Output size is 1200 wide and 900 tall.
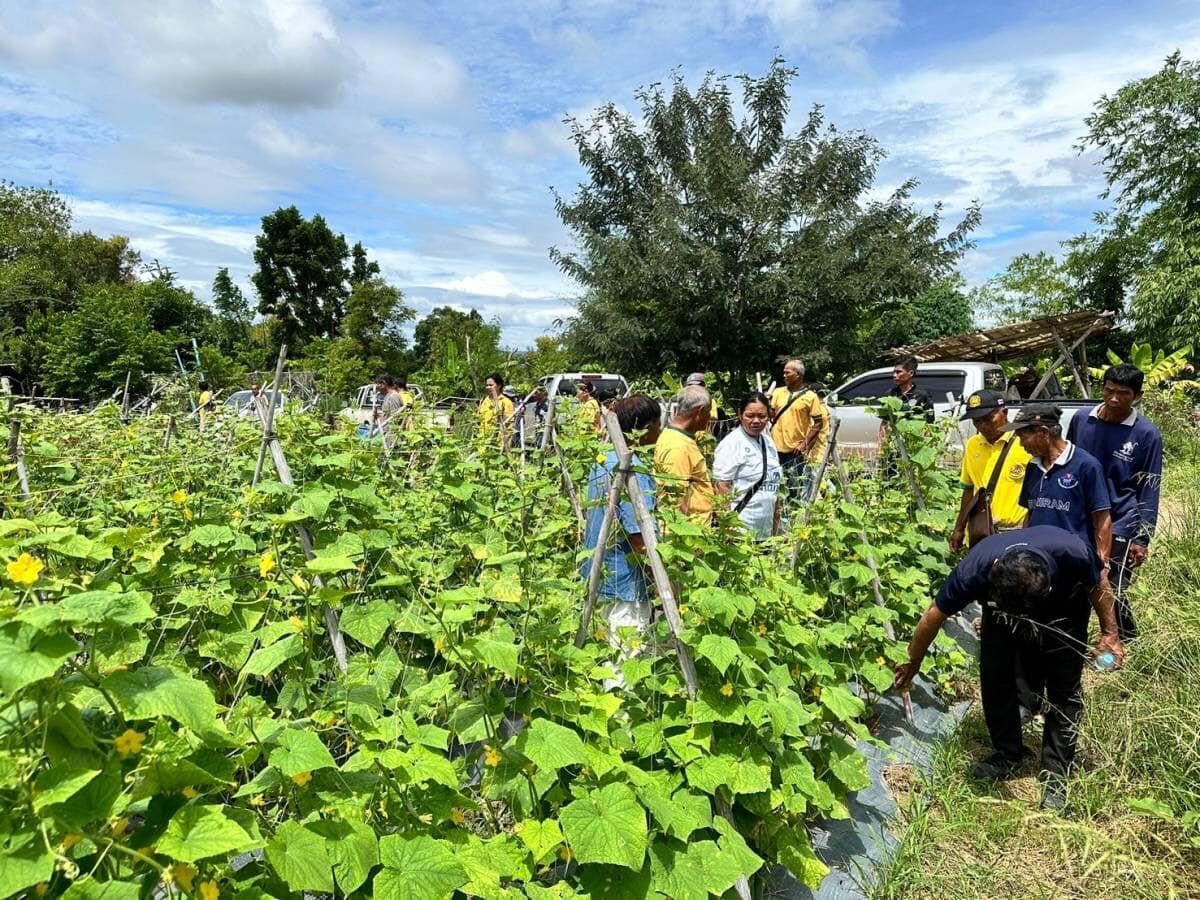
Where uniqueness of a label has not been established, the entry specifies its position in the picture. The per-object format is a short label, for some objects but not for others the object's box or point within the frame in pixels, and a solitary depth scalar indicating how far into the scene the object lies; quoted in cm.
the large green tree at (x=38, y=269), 2522
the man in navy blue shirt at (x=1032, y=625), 261
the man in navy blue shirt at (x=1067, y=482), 310
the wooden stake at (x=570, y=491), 352
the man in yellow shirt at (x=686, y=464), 284
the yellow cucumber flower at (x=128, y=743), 111
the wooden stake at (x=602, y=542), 217
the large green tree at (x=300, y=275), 3397
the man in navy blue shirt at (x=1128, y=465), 364
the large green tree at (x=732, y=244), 1262
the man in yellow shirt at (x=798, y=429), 518
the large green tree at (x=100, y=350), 2058
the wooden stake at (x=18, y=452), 318
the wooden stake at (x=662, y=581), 209
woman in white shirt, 371
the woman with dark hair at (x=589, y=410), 523
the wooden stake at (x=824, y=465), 372
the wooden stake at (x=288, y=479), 216
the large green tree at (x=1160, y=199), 1474
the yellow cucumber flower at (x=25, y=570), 105
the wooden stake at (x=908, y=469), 443
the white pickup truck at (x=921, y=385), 788
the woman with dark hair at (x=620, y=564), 261
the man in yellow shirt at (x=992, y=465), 360
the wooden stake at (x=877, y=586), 333
